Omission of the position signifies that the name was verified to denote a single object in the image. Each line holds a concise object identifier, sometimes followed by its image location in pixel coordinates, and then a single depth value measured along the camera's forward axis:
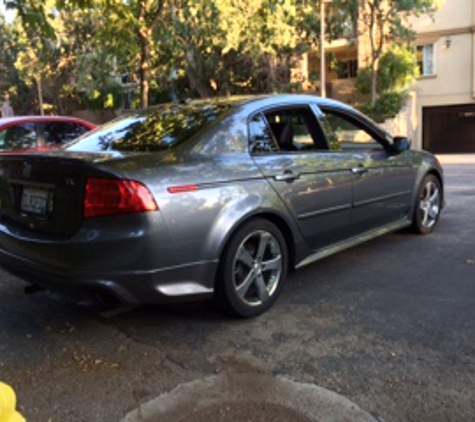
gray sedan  3.33
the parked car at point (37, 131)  7.86
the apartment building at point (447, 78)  25.19
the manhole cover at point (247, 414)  2.74
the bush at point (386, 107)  23.95
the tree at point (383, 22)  22.02
